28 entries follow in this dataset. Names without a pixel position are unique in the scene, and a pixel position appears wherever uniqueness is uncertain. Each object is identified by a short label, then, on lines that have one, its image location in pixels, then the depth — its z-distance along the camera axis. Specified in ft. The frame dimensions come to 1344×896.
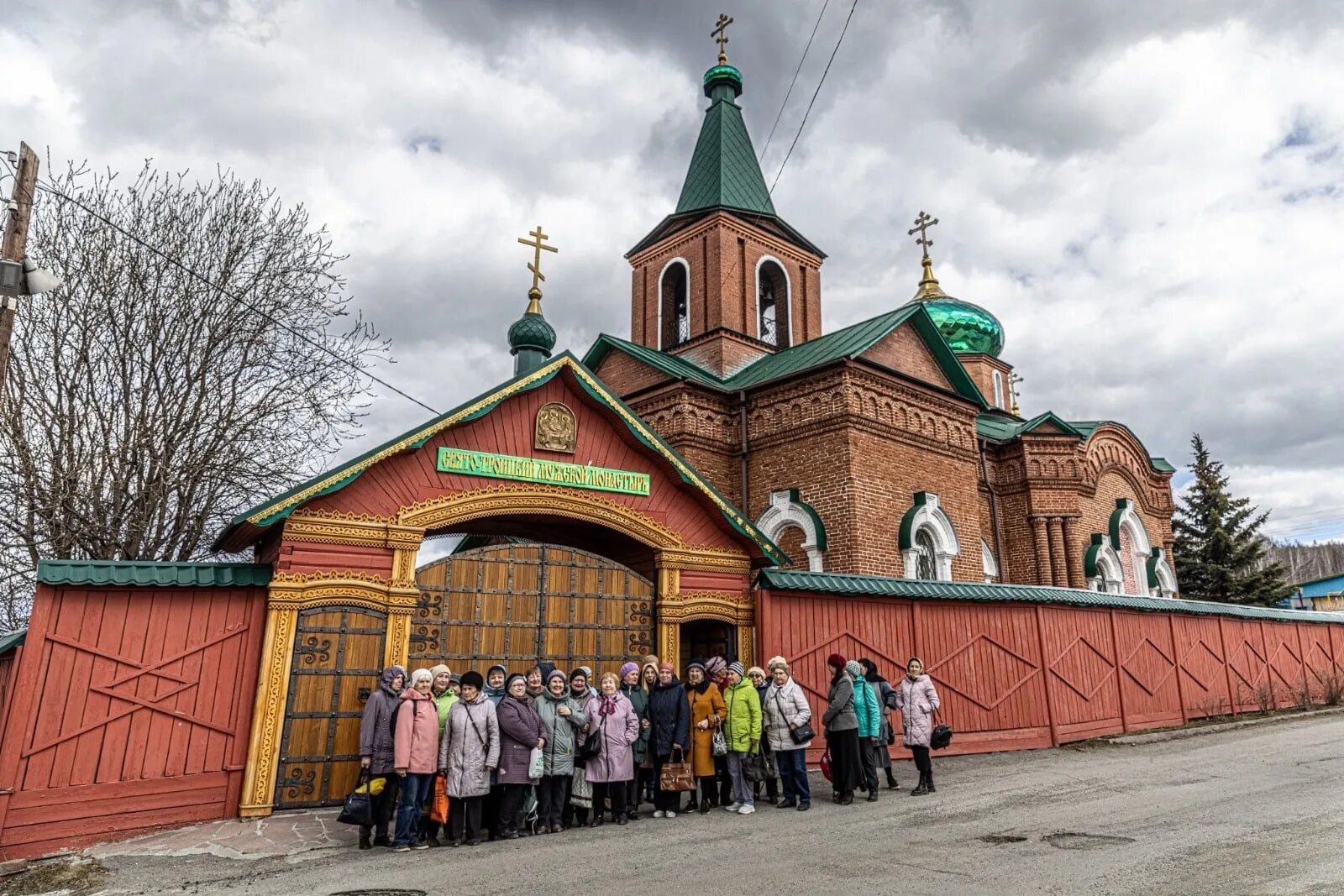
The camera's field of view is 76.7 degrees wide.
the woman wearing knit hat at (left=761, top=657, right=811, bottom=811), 25.51
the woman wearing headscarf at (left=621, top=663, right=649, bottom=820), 24.86
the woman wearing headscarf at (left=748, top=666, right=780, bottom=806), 26.13
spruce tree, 91.56
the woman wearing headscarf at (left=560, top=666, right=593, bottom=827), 23.68
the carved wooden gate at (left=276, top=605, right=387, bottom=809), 24.99
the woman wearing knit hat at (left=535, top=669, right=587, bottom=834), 23.08
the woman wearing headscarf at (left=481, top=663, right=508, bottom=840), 22.49
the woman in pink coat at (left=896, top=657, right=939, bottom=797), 27.55
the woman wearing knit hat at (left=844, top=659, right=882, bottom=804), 27.14
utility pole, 22.98
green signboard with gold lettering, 29.50
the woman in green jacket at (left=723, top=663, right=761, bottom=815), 25.32
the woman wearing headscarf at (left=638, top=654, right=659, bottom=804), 25.18
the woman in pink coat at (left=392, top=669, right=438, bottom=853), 21.22
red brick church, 48.47
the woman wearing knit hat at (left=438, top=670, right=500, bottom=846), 21.66
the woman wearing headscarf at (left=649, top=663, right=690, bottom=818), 24.81
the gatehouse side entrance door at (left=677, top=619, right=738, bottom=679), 35.99
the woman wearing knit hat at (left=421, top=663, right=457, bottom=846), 22.66
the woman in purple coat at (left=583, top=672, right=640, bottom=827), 23.82
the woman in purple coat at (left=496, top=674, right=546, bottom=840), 22.13
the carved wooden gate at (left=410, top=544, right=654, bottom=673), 28.19
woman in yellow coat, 25.45
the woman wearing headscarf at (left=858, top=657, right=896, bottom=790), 28.12
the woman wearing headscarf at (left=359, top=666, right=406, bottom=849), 21.29
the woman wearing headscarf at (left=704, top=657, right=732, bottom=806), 26.31
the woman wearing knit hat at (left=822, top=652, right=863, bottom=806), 26.13
